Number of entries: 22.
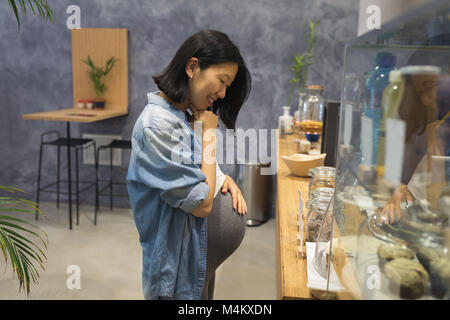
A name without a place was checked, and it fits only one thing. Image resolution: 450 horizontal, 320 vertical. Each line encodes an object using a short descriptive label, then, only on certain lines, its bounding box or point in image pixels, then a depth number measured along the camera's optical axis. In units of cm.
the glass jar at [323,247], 98
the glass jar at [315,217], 118
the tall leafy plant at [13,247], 122
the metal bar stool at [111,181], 379
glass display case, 55
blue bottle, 60
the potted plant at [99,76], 396
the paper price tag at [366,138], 63
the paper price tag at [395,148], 55
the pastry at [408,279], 60
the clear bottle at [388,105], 57
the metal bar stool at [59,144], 377
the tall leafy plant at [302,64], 371
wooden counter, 97
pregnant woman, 124
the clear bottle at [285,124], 338
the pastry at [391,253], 63
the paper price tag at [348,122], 70
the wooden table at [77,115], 329
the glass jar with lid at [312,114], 309
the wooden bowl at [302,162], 209
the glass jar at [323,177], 154
